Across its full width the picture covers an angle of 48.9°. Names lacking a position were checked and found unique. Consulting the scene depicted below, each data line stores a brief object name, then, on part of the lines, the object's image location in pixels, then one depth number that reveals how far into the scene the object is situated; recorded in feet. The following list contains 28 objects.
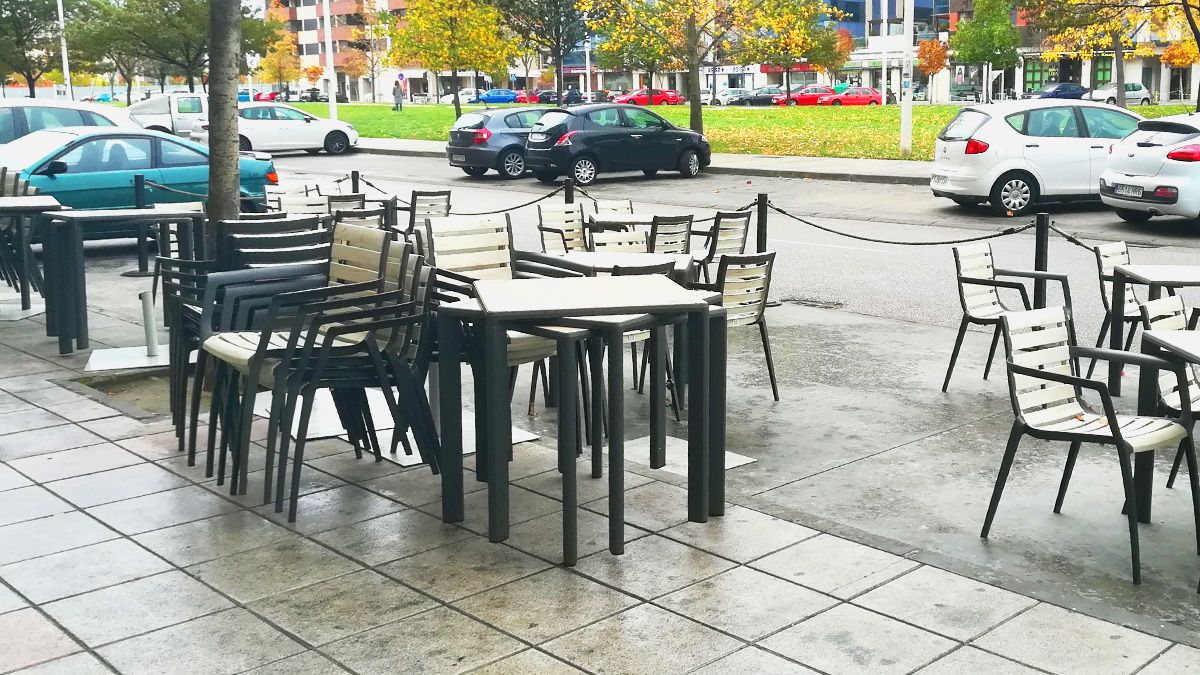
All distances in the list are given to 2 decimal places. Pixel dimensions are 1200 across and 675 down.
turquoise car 49.16
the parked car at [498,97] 290.15
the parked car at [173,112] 110.55
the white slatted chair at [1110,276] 26.08
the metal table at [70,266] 31.01
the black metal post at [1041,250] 28.84
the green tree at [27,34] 166.81
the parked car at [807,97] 234.79
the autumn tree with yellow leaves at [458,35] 139.85
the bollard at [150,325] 29.45
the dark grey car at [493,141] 87.15
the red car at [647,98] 234.58
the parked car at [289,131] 115.24
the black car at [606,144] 80.84
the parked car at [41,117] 61.16
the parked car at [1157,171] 50.44
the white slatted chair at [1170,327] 19.11
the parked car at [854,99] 234.17
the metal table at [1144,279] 24.11
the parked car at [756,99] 243.60
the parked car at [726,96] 252.01
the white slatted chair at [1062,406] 16.40
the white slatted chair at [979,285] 26.37
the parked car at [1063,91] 184.65
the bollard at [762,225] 37.52
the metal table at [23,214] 34.53
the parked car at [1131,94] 189.16
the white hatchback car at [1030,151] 57.98
